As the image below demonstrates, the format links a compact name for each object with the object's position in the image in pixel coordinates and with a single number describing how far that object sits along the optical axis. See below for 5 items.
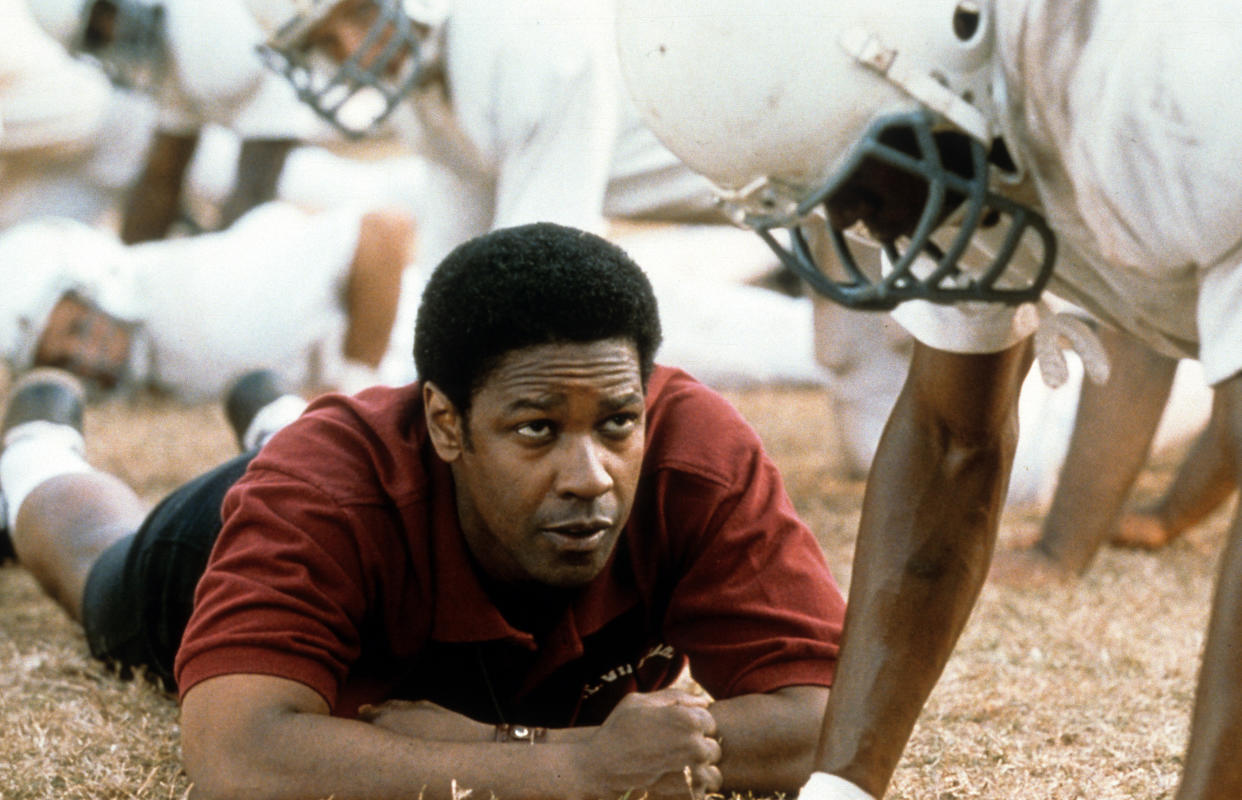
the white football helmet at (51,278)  8.51
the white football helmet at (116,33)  8.68
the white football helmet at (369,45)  6.11
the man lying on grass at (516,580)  3.37
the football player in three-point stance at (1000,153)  2.30
